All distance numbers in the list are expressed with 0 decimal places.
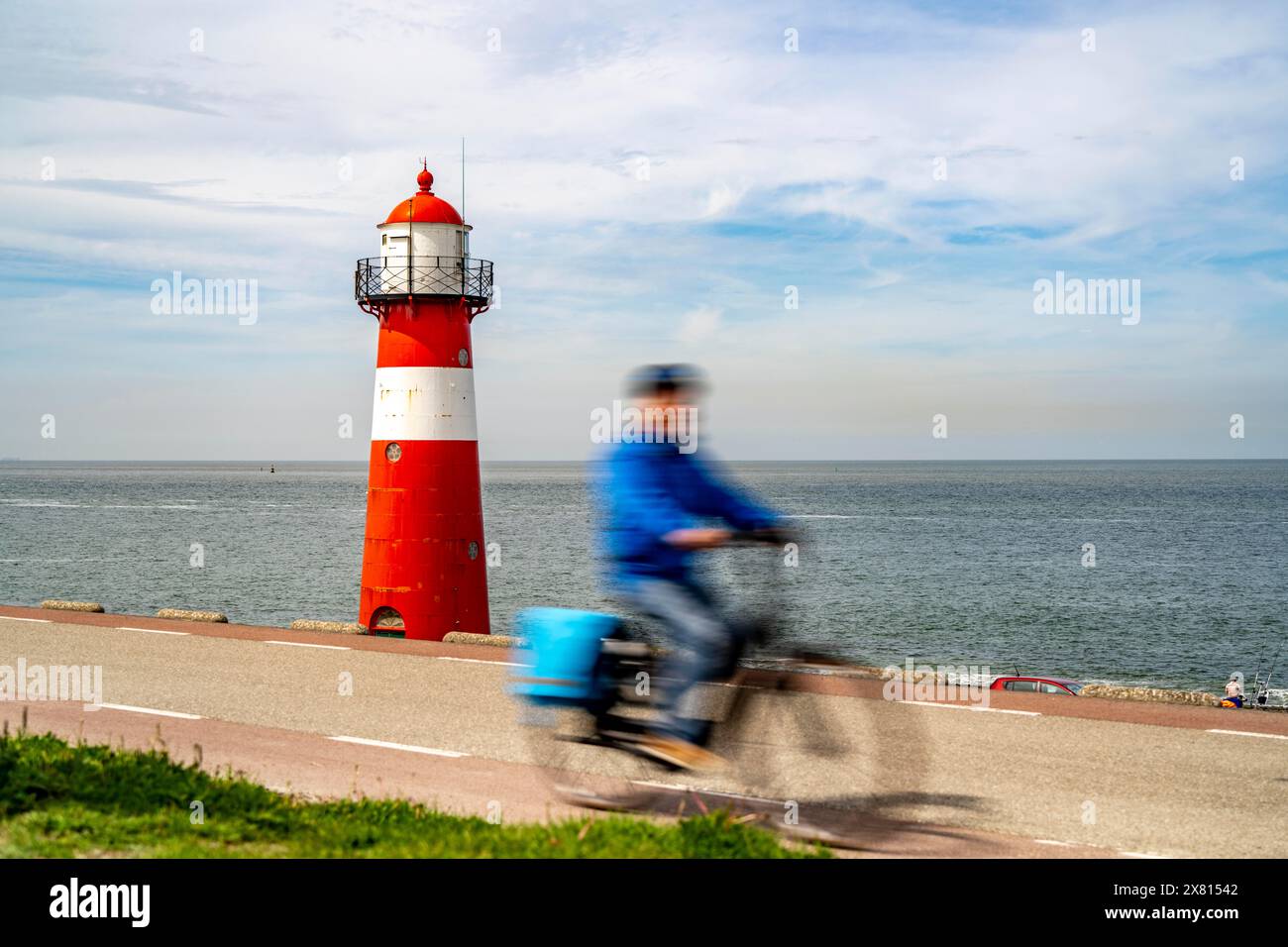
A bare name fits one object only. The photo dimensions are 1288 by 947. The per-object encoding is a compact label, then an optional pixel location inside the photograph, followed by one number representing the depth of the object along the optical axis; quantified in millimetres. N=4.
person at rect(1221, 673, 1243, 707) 21703
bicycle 6156
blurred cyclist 6141
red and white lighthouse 20031
